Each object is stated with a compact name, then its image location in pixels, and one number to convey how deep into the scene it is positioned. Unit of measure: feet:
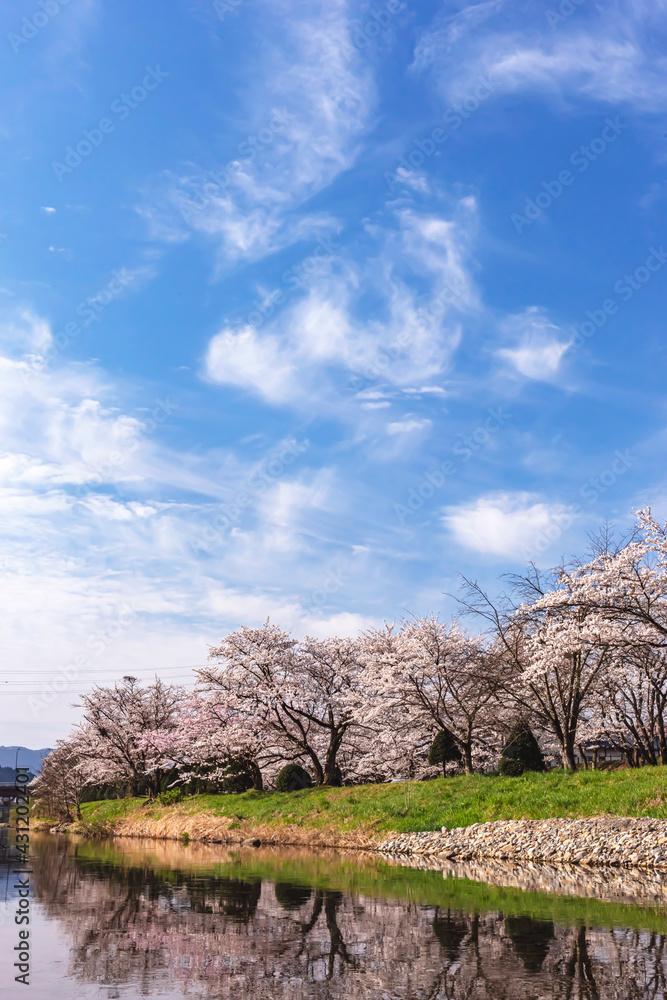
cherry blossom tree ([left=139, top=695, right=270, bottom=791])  128.16
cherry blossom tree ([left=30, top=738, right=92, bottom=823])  167.57
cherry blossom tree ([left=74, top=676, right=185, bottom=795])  173.27
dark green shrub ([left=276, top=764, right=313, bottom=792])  120.98
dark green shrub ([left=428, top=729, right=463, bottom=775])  109.60
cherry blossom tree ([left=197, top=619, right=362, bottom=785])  121.60
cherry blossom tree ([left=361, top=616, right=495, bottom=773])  105.50
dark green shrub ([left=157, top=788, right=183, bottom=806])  143.43
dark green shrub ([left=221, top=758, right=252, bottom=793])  136.05
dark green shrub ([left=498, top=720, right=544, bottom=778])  90.43
